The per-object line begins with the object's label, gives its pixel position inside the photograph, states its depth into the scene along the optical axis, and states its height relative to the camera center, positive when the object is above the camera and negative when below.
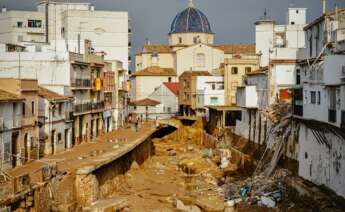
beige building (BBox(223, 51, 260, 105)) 71.00 +2.47
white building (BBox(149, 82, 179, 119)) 89.31 -1.28
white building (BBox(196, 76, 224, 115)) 73.25 +0.05
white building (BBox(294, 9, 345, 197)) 30.16 -0.74
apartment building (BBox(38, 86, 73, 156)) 42.94 -2.30
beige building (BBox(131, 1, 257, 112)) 96.44 +6.75
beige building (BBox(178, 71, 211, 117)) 79.25 -0.20
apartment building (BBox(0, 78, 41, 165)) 37.72 -1.90
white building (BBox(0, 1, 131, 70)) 81.00 +9.55
